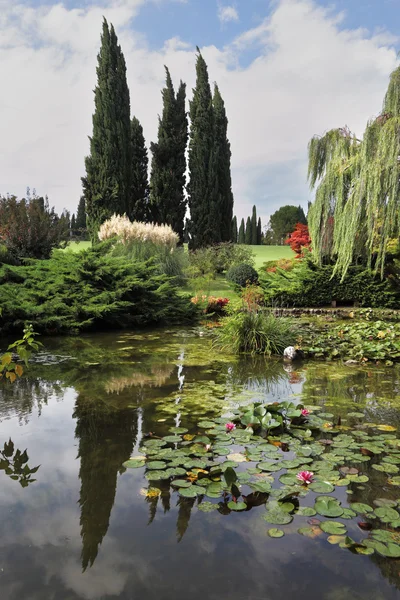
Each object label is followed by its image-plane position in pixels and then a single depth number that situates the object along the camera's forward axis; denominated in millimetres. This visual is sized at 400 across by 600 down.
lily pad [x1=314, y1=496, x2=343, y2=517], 2107
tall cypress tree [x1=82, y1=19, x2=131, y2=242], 20125
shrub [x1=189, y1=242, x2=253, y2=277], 16859
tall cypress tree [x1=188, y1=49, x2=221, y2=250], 22547
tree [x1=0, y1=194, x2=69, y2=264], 12445
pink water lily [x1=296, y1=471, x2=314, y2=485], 2375
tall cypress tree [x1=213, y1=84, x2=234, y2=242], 23344
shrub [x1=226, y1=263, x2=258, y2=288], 14281
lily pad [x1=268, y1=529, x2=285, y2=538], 1965
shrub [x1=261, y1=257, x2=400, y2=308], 11562
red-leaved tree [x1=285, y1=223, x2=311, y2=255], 18188
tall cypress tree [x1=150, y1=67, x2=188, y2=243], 22375
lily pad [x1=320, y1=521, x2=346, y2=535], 1980
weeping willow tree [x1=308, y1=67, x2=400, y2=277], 8352
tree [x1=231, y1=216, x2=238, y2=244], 30053
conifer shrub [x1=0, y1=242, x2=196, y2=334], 7656
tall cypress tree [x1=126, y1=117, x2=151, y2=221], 23172
